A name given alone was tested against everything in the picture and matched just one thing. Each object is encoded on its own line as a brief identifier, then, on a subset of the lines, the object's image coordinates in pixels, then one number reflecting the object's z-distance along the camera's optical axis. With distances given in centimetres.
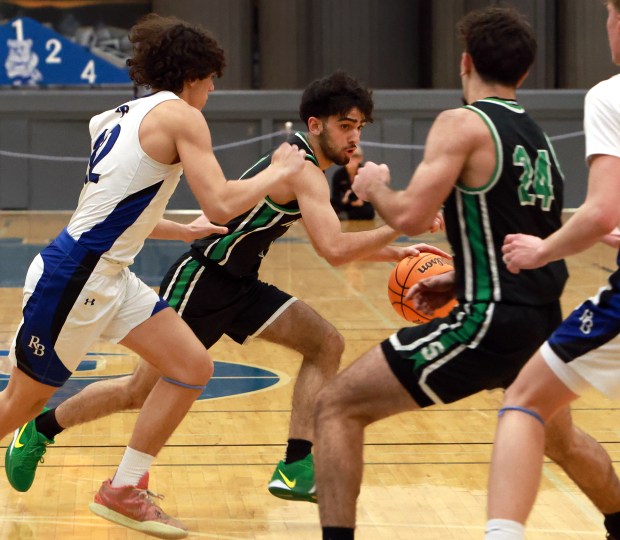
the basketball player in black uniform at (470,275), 713
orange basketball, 994
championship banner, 3984
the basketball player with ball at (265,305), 972
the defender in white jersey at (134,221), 835
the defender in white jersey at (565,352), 647
